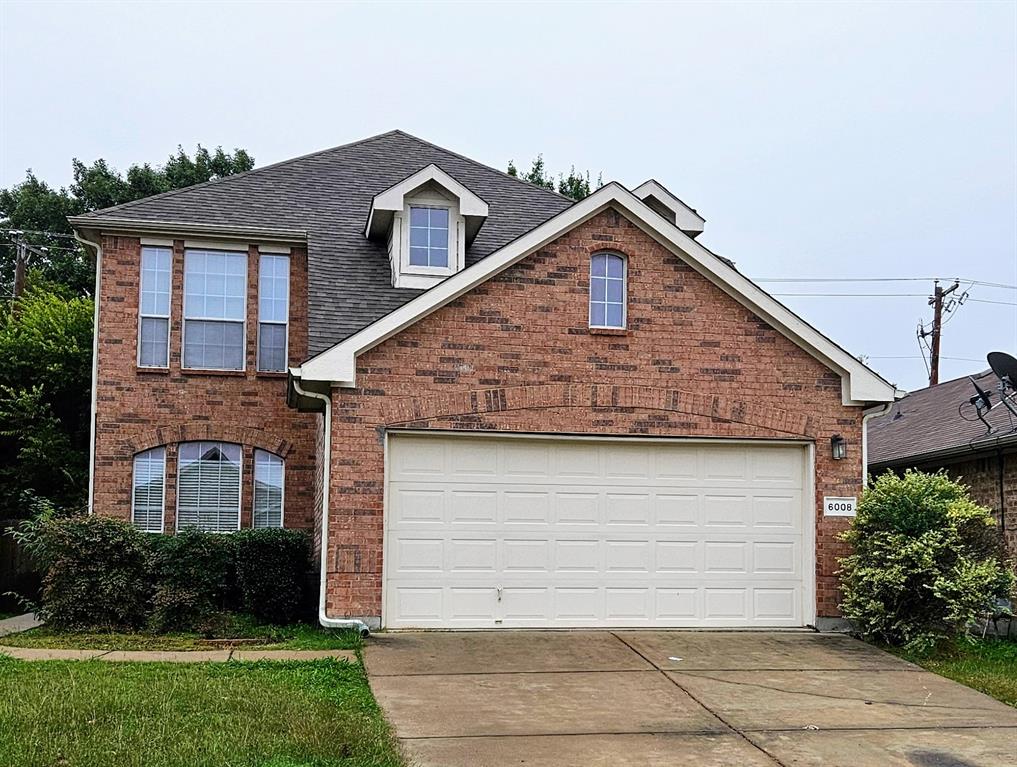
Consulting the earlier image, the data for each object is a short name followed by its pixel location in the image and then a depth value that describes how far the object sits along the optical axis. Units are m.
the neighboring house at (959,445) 14.56
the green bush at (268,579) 13.78
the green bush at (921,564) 12.12
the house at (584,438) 12.87
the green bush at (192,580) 13.20
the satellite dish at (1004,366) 14.40
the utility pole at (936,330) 34.69
